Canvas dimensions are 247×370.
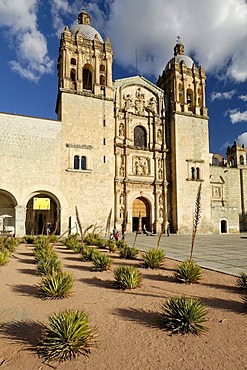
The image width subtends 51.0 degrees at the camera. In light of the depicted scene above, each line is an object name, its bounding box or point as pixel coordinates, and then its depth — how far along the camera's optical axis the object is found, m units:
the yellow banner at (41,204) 22.78
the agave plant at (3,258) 8.62
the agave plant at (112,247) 12.20
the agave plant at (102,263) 8.20
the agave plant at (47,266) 7.54
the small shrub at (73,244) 12.34
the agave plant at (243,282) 5.83
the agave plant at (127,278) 6.08
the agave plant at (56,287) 5.48
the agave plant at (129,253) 10.40
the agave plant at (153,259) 8.43
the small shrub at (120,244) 12.54
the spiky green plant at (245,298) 4.86
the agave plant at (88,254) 9.80
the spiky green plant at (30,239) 15.73
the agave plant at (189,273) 6.55
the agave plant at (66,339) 3.30
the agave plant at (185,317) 3.92
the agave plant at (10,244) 11.94
